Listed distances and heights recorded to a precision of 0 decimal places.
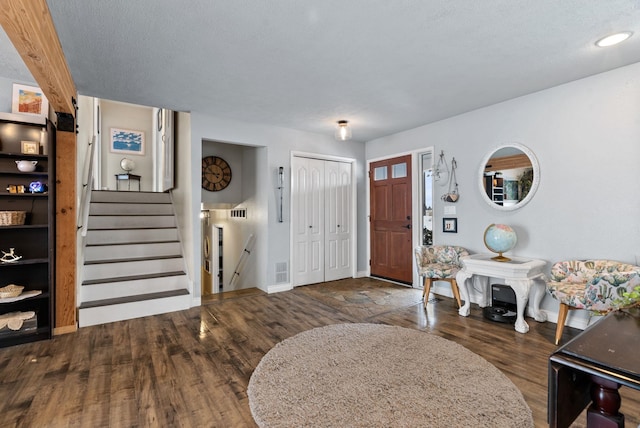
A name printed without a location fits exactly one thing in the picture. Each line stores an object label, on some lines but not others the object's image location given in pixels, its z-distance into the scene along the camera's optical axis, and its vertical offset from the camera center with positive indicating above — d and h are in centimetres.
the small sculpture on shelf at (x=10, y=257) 290 -38
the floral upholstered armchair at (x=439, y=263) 390 -64
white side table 317 -64
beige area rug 184 -117
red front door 509 -6
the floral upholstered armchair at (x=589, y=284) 247 -60
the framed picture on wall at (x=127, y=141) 692 +166
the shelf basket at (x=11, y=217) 283 -1
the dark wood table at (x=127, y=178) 674 +81
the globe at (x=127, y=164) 685 +112
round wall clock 562 +76
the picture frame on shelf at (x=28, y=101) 304 +112
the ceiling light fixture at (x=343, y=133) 443 +115
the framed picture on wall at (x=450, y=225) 438 -14
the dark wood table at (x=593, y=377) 94 -48
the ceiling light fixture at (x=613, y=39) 239 +136
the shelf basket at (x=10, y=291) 282 -67
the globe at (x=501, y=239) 348 -26
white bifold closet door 514 -8
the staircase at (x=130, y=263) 362 -61
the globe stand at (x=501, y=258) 344 -48
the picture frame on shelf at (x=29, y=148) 299 +65
